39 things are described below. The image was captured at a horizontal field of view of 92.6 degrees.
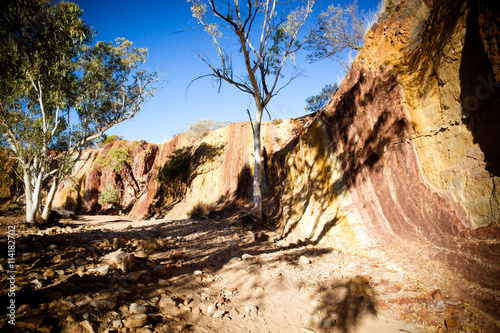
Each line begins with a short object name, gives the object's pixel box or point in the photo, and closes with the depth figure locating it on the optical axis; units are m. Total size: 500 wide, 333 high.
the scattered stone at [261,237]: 7.20
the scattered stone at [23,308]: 2.43
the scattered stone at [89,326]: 2.35
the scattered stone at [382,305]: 3.23
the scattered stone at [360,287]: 3.58
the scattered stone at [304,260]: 5.08
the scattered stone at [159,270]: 4.17
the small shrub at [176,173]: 19.95
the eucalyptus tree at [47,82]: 9.03
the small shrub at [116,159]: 24.34
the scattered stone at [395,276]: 3.81
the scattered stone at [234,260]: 5.21
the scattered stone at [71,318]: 2.42
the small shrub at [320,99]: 22.11
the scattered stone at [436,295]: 3.14
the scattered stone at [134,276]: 3.72
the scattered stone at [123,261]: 4.16
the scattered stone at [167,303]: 3.15
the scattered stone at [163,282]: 3.80
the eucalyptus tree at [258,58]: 9.15
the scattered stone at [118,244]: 5.76
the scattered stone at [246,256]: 5.47
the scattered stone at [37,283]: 3.17
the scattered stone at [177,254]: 5.38
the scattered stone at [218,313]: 3.10
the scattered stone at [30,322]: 2.22
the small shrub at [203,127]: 23.28
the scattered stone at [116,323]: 2.51
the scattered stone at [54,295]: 2.80
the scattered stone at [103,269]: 3.96
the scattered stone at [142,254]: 4.86
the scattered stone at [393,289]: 3.54
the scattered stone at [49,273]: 3.64
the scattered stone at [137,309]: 2.79
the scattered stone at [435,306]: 2.98
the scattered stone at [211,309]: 3.14
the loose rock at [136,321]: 2.55
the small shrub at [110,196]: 23.75
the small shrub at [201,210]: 14.72
